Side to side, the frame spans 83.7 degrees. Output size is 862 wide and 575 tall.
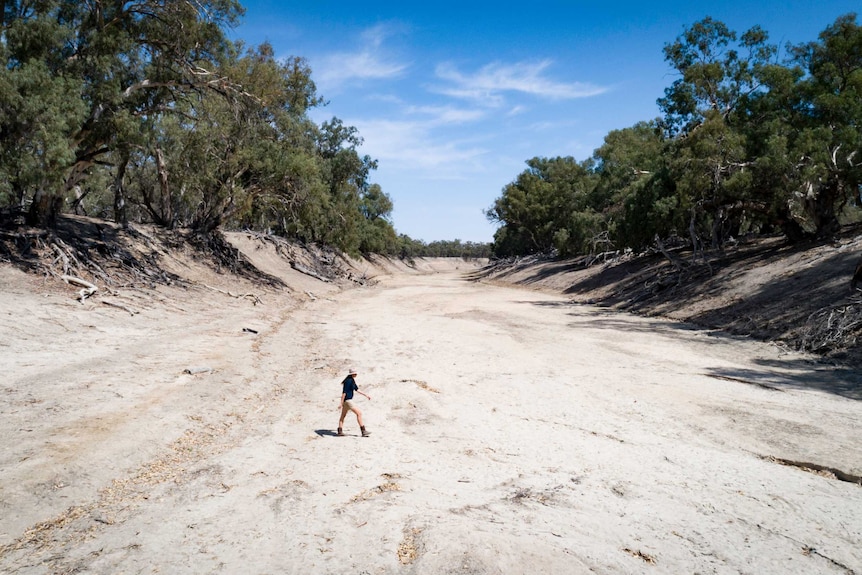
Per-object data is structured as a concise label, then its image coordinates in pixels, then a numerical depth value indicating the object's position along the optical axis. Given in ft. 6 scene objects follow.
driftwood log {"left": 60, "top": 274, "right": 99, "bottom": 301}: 47.16
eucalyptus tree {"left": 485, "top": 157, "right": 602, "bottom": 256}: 167.43
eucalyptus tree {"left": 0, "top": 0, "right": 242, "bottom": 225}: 46.80
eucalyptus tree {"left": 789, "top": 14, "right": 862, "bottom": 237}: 59.93
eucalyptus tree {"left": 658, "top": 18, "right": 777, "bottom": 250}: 68.23
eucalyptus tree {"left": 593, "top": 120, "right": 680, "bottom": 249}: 93.71
